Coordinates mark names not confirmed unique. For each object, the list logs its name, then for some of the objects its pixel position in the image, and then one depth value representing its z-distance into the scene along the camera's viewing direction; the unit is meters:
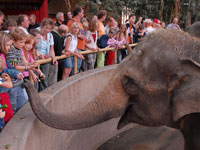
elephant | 2.01
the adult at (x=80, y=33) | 6.05
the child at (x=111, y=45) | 7.06
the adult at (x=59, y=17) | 7.38
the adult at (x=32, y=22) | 6.88
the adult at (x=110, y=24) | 8.30
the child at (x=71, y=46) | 5.10
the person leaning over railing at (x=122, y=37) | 7.73
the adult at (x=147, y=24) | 10.67
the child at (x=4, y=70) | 2.97
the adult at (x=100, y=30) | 6.60
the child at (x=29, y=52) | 3.81
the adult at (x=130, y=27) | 9.34
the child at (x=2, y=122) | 2.80
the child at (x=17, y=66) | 3.35
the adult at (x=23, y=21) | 5.34
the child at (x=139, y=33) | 9.72
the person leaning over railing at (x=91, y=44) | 6.14
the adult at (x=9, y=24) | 5.01
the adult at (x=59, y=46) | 5.32
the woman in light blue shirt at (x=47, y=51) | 4.50
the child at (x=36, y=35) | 4.49
